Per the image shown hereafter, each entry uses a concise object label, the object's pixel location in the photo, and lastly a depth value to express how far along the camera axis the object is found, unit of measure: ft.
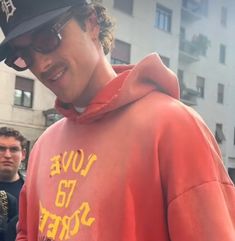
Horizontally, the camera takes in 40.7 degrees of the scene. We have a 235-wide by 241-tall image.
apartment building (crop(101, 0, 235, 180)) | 40.46
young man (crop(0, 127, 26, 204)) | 8.92
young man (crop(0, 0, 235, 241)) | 2.69
